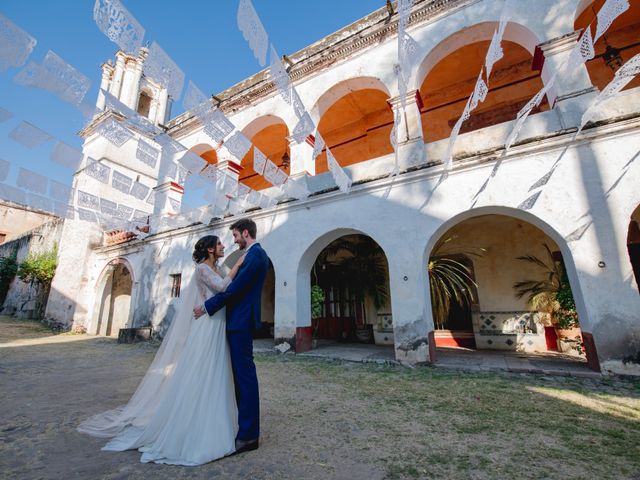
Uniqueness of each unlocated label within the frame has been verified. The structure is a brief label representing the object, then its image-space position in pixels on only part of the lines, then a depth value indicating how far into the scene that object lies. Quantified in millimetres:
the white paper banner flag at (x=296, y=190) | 6757
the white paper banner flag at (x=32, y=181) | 4895
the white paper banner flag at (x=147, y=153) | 4428
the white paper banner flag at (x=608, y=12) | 3264
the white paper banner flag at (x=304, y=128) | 4332
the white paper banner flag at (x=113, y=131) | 3662
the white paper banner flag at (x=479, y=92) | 3976
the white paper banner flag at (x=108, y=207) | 7385
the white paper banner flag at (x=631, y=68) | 3795
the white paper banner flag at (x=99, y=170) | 4805
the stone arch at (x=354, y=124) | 8727
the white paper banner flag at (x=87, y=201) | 6677
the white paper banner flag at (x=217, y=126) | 4000
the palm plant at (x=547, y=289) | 6316
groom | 2033
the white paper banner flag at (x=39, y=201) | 5608
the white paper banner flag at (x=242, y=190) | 7019
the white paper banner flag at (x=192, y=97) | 3541
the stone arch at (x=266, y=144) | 9062
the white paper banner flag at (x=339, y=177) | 5378
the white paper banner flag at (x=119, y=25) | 2447
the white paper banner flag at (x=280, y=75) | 3354
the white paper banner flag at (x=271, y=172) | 5512
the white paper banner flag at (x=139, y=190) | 5688
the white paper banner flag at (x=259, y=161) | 5070
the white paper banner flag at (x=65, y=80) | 2812
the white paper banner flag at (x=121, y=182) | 5450
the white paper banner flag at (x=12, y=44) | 2379
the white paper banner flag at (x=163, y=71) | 2973
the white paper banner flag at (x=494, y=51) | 3534
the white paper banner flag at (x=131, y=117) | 3252
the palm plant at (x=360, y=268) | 8859
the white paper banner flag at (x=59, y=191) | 5288
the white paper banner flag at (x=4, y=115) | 3098
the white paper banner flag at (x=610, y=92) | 3960
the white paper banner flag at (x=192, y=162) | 4941
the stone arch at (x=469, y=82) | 6719
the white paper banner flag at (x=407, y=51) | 3916
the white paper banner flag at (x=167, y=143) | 4212
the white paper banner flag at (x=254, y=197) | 7315
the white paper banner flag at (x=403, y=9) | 3357
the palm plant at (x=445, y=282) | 7332
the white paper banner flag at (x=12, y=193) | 5152
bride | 1947
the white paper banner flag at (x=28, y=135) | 3521
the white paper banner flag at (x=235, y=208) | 8477
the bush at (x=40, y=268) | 14156
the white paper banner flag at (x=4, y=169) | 4418
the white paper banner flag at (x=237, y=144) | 4621
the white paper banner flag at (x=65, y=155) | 3963
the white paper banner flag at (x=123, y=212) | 7738
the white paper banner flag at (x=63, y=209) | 6418
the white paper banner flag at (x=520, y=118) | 4242
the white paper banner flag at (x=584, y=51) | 4035
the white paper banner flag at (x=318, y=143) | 5016
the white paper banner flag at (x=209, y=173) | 5436
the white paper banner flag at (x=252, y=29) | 2916
